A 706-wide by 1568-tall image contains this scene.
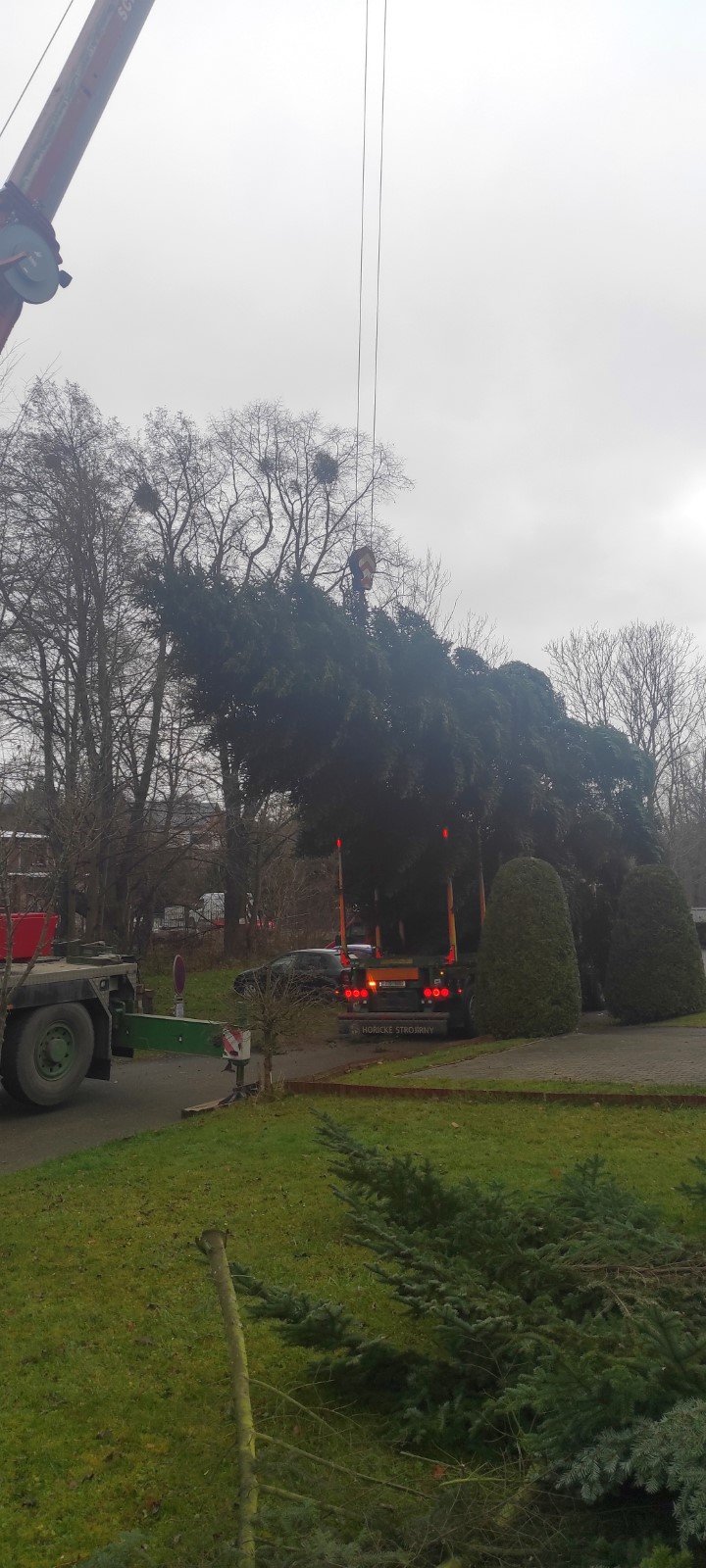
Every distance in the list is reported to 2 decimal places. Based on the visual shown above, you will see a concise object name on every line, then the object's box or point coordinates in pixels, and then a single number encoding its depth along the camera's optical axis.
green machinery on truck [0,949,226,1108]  10.19
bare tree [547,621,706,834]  42.81
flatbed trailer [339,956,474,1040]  15.56
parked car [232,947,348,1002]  20.05
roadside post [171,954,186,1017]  17.02
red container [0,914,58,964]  10.59
